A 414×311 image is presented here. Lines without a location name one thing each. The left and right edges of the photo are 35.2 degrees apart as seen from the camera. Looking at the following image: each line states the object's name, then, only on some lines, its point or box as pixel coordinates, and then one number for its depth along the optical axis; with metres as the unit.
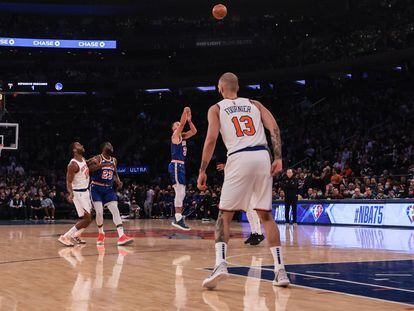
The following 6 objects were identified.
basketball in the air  18.28
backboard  28.30
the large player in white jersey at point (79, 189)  13.23
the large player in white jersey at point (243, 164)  6.96
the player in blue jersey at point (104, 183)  12.90
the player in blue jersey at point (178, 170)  13.70
